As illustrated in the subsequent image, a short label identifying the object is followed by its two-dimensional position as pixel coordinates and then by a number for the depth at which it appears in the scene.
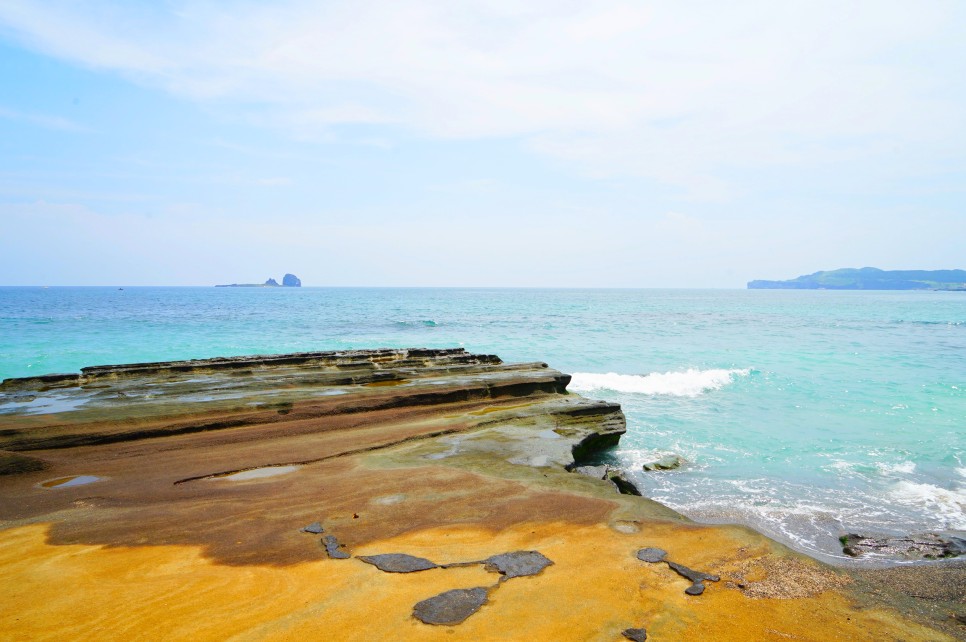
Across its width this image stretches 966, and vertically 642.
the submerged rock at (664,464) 11.53
